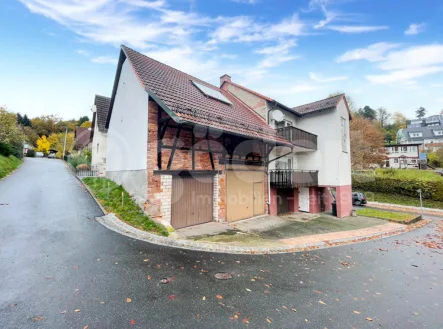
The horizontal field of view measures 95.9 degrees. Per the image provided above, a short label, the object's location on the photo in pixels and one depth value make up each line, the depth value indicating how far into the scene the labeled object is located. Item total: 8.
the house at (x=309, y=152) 13.21
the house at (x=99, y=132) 17.24
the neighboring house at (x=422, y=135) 58.81
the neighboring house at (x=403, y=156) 44.14
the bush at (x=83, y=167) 20.04
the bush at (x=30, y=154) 38.95
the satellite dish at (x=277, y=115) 13.12
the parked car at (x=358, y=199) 21.98
